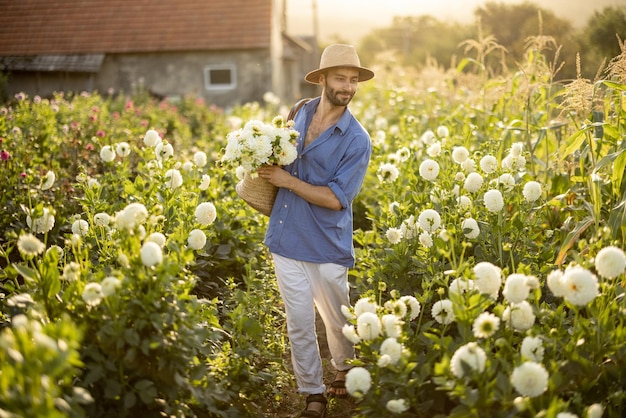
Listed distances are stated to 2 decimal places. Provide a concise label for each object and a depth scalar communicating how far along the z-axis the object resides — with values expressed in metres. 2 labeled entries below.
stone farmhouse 25.12
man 3.95
